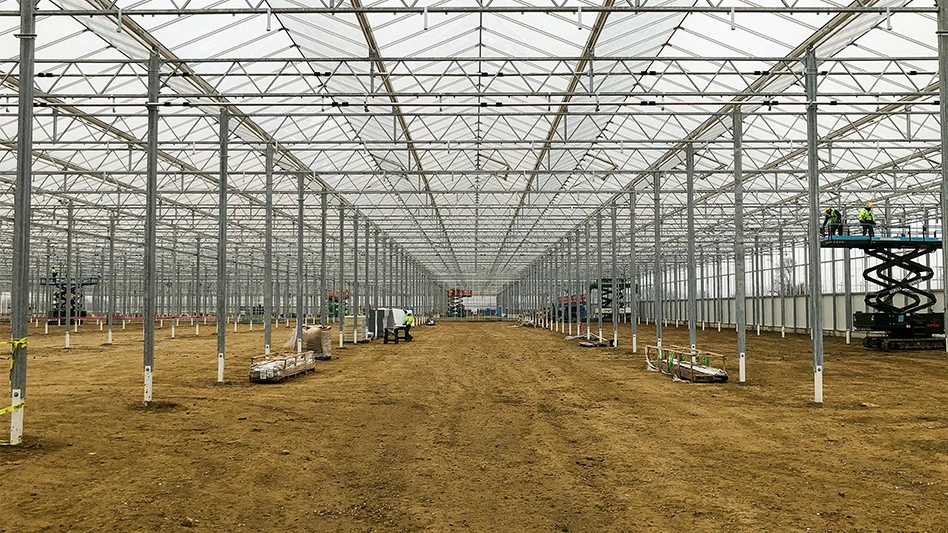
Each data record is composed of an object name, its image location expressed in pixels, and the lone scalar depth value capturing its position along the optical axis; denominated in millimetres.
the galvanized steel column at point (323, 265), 26797
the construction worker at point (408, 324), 35528
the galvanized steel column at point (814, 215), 13398
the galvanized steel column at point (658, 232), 23688
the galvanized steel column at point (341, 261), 29322
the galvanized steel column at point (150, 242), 12883
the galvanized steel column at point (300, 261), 23020
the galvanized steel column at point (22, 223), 9625
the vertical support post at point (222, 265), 16375
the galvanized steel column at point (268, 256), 20734
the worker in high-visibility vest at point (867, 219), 24602
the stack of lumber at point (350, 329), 31594
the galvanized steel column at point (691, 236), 19828
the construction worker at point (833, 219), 23703
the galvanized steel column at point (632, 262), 27469
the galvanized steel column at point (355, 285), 31578
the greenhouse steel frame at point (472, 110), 14070
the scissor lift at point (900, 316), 27891
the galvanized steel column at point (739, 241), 16422
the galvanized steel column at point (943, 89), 9328
